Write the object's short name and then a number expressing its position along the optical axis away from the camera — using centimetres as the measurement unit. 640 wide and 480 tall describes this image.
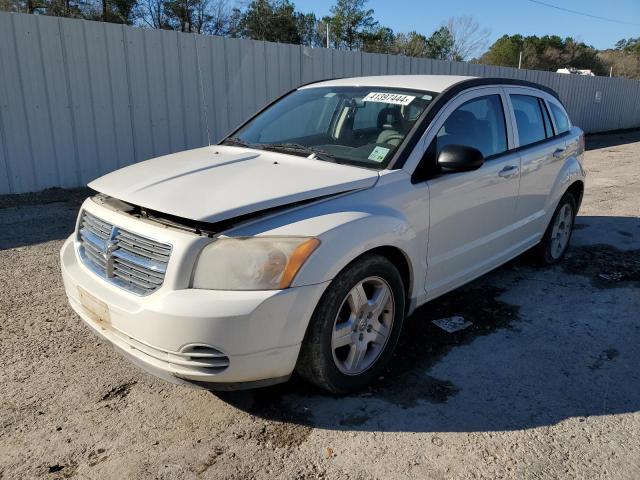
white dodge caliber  254
